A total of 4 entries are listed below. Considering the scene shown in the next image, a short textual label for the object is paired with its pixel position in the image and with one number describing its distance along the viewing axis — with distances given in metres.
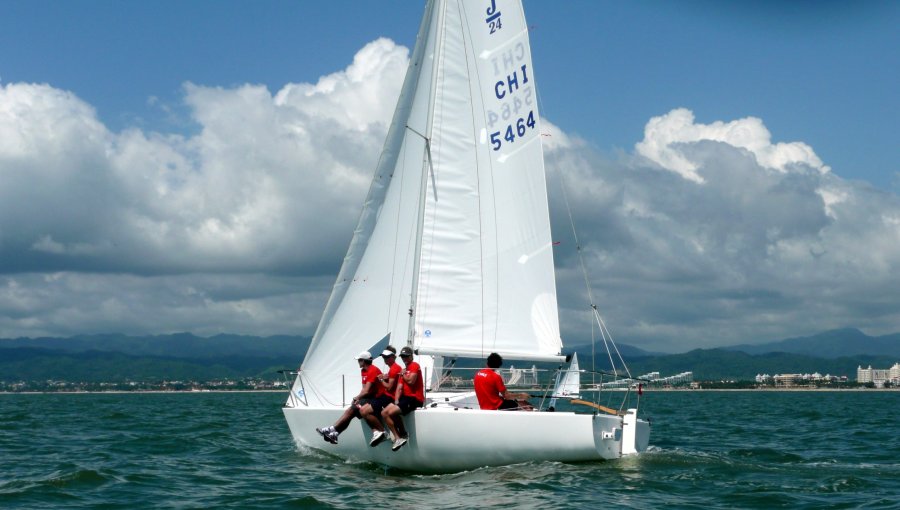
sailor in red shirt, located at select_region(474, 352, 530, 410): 17.48
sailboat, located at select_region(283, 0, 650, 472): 19.00
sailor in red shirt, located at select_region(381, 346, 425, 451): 16.67
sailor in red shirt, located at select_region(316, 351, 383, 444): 17.34
